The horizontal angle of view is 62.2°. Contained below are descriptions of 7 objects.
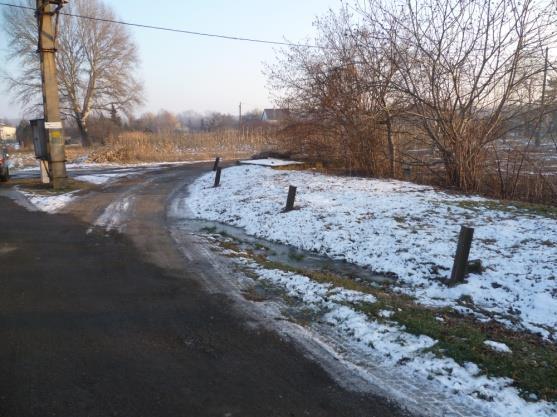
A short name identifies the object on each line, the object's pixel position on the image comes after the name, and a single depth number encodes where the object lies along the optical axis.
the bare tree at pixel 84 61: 43.66
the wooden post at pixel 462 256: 6.42
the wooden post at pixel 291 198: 11.12
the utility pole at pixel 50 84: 15.51
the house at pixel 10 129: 81.51
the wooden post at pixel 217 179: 16.70
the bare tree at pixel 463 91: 13.52
